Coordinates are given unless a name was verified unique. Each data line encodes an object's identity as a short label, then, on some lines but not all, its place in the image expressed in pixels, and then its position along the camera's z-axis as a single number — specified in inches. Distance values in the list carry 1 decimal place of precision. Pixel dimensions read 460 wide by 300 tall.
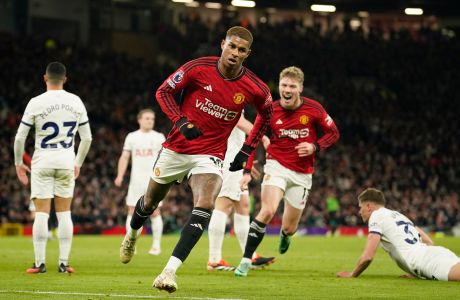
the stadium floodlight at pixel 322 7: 1952.8
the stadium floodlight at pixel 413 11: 2014.5
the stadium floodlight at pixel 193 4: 2041.5
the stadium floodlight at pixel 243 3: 1971.1
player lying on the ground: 430.6
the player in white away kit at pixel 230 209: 500.7
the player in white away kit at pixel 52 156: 449.1
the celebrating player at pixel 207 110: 358.3
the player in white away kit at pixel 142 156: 681.0
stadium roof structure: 1971.9
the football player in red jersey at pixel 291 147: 483.5
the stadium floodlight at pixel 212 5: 2010.3
